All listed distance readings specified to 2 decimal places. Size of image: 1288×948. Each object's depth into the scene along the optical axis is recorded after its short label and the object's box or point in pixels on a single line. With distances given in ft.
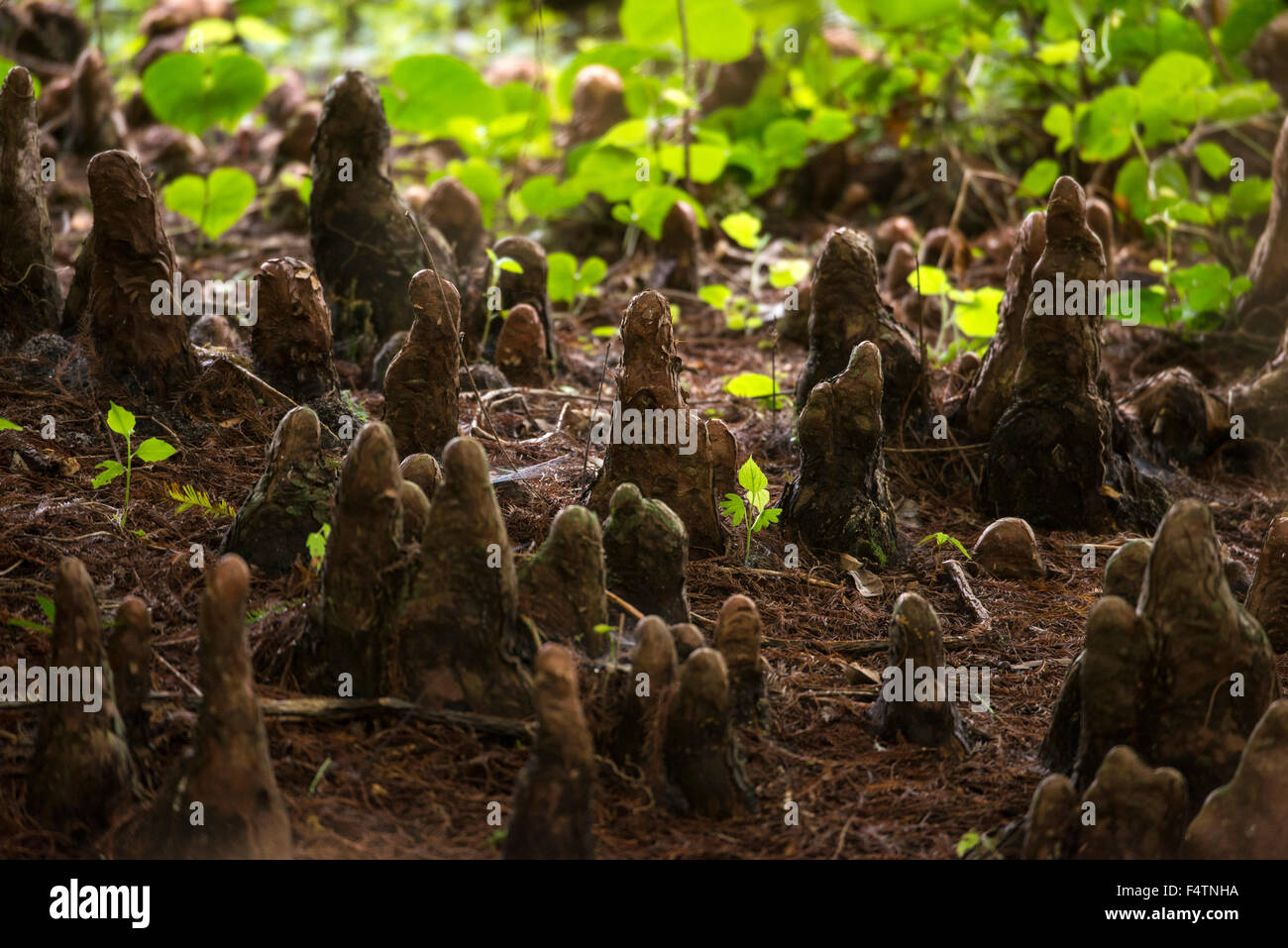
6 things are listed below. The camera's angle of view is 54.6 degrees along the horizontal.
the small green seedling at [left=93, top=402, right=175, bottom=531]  12.96
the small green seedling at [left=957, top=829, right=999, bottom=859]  9.56
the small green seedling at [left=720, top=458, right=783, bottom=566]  13.98
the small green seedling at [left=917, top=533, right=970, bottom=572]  14.53
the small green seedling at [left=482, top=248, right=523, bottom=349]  18.09
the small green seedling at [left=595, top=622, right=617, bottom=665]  10.82
